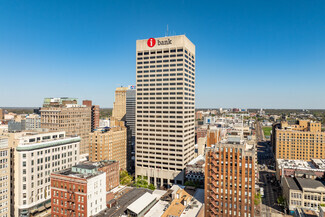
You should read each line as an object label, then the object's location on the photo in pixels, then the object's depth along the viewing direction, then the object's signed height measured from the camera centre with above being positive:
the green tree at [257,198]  117.86 -46.54
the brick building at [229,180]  96.88 -29.21
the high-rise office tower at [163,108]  161.88 +1.73
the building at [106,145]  170.25 -25.69
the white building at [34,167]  108.50 -27.65
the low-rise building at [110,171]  126.35 -33.67
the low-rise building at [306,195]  118.44 -43.45
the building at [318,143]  197.00 -27.56
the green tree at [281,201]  128.05 -49.60
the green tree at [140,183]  142.75 -45.27
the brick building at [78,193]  91.19 -32.94
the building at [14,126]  145.00 -9.58
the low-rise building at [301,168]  139.12 -36.82
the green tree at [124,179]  149.61 -44.34
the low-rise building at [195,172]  154.62 -41.34
